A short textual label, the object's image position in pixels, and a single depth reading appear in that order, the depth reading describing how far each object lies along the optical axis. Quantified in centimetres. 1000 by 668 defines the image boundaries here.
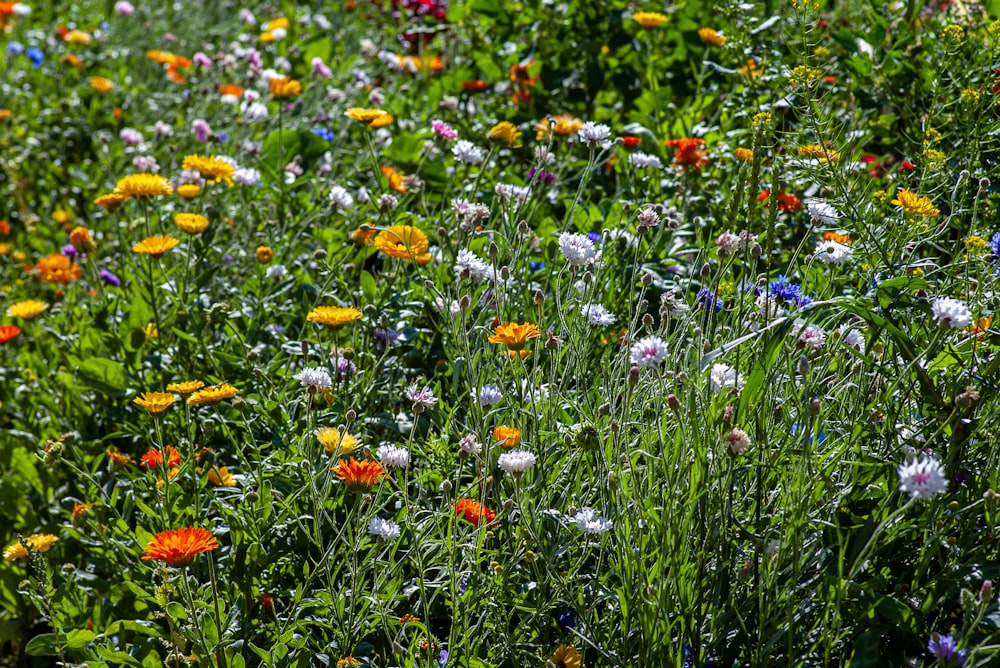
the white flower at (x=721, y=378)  450
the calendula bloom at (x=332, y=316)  468
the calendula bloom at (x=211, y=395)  463
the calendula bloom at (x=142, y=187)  498
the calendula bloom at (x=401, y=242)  477
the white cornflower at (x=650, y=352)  438
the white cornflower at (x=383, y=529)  448
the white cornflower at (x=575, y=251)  460
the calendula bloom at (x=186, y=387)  468
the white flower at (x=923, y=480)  427
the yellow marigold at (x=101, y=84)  707
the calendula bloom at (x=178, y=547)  443
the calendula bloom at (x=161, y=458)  463
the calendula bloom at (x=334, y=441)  455
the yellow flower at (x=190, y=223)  492
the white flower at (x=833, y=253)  458
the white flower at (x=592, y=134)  479
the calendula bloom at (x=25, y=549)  465
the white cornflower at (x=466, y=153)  494
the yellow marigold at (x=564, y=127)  508
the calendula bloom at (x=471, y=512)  454
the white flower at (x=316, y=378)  461
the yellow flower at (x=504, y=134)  502
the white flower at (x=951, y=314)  434
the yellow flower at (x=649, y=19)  542
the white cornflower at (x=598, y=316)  462
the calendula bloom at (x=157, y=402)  460
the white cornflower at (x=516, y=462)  442
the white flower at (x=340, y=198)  509
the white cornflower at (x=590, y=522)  444
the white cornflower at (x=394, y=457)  449
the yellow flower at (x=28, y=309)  515
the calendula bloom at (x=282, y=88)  525
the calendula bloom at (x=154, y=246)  492
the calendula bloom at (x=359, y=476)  449
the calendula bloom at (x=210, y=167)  506
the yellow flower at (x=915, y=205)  459
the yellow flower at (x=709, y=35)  549
